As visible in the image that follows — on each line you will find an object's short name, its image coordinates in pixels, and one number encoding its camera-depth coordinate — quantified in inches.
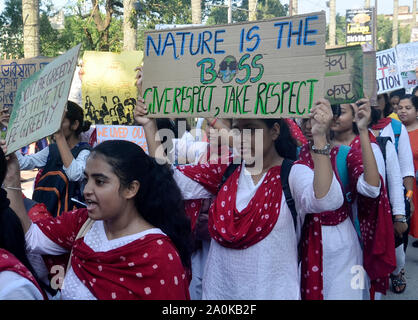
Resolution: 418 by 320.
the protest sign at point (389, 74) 275.9
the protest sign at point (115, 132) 183.0
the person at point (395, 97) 304.3
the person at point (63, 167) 142.6
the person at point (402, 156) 185.3
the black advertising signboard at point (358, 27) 1199.6
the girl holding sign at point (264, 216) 95.3
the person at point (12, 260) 68.2
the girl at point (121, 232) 83.1
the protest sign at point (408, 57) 362.0
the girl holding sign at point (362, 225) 112.3
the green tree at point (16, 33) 735.7
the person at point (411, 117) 236.4
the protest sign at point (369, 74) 128.6
